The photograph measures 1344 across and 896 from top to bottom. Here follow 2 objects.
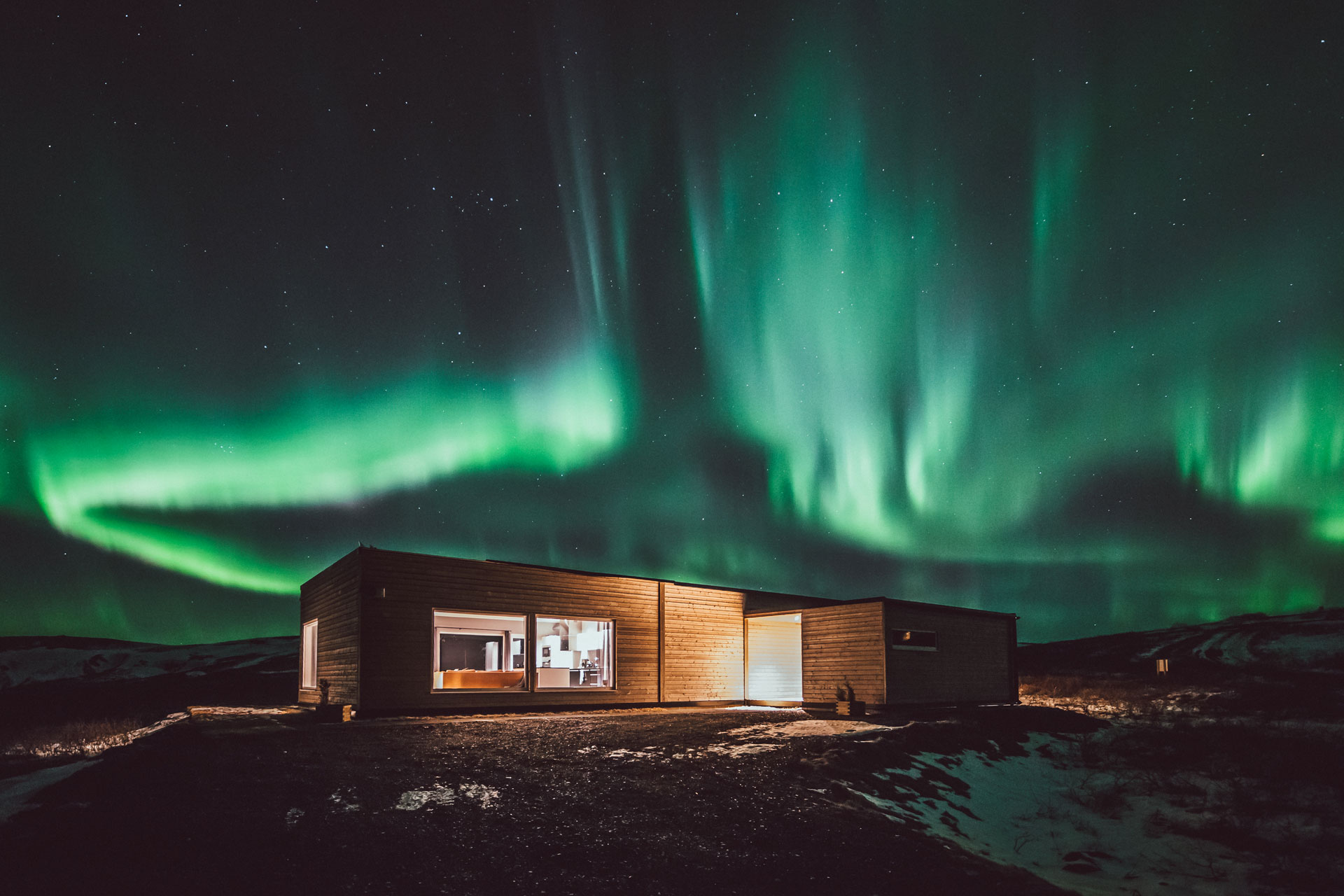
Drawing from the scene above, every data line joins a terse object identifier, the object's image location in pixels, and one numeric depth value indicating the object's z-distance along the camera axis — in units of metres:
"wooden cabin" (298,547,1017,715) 14.19
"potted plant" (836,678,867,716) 16.50
